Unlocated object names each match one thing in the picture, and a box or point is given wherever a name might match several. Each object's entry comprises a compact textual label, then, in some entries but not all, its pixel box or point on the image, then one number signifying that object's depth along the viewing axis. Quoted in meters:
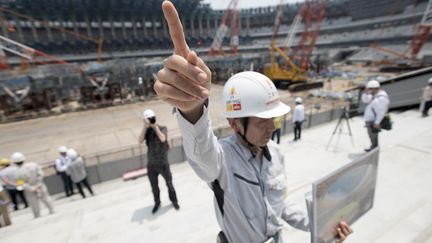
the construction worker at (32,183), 4.59
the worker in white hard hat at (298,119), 7.56
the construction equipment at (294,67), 27.28
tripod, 6.80
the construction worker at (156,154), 3.77
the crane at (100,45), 27.00
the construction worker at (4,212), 3.85
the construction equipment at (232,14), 32.55
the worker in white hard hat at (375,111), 4.92
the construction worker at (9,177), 4.98
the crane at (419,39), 36.50
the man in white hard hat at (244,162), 1.15
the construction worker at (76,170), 5.79
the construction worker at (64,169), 6.10
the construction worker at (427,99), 7.83
